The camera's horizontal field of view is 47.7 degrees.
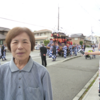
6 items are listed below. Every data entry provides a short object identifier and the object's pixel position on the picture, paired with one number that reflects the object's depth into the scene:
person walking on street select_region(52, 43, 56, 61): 10.99
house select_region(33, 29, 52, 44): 38.31
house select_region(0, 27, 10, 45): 25.93
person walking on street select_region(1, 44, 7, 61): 11.10
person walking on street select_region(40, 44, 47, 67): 8.23
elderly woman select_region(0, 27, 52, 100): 1.20
